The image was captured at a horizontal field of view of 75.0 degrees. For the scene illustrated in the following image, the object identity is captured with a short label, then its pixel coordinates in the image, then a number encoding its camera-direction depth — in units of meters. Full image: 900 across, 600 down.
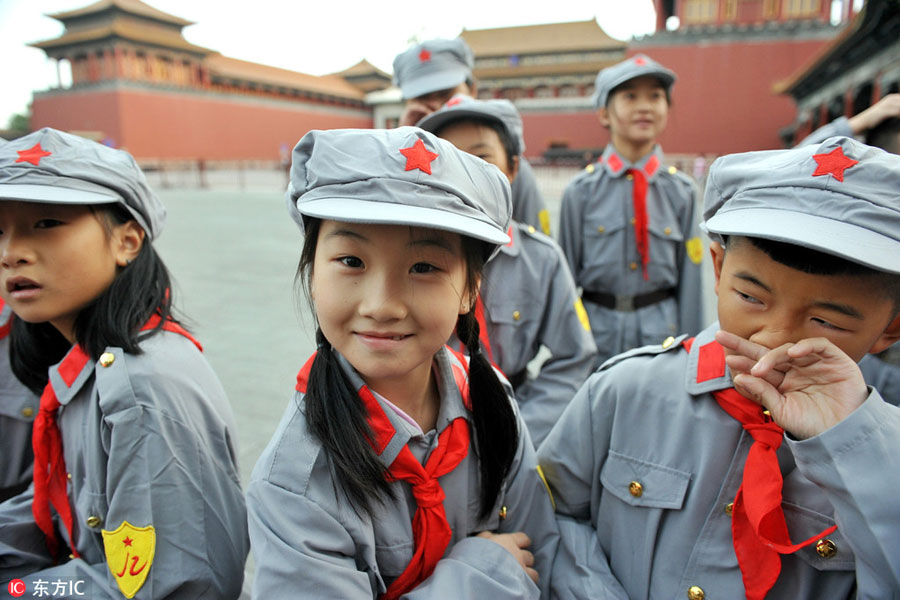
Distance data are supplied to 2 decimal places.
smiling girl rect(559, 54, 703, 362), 2.54
